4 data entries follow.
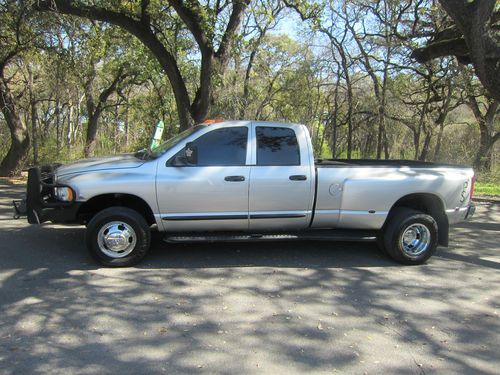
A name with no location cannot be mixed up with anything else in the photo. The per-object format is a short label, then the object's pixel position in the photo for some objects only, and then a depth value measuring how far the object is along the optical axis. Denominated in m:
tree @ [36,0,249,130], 10.73
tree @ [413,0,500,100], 7.72
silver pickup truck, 5.56
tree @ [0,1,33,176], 13.23
